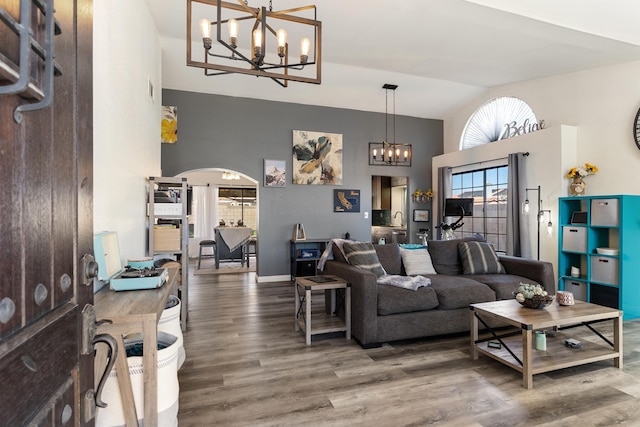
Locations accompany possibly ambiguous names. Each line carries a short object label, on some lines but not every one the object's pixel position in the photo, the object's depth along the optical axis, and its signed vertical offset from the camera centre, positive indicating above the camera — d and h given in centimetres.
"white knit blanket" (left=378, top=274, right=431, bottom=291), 330 -72
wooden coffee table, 242 -109
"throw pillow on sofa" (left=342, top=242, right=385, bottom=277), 360 -50
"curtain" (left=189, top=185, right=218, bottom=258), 1009 +6
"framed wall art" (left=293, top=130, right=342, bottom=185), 647 +109
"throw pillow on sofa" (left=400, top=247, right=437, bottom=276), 395 -61
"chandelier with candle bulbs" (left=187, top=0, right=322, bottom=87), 225 +124
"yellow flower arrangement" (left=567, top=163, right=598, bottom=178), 457 +57
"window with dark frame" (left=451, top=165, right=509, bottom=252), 589 +23
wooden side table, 317 -101
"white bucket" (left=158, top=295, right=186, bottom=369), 226 -76
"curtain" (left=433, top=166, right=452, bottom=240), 693 +57
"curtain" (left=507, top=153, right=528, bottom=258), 521 +1
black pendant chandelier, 593 +117
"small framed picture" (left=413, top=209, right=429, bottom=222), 737 -7
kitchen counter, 770 -52
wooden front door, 52 -3
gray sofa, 307 -87
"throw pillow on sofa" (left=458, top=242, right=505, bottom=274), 405 -59
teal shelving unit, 400 -49
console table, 154 -58
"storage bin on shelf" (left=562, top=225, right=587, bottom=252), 439 -37
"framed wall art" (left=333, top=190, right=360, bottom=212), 673 +24
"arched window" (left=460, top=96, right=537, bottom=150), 573 +174
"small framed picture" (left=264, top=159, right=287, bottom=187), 629 +75
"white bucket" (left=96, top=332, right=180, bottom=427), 165 -94
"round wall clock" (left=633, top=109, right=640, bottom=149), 422 +107
